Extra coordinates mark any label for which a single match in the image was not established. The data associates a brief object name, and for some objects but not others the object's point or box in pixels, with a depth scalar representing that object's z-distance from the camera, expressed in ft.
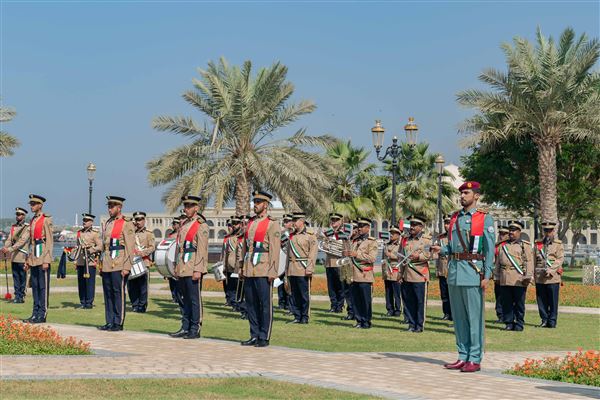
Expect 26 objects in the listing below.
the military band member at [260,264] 45.62
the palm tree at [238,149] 113.39
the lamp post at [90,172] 145.35
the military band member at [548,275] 60.75
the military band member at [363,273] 57.41
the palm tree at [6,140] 129.39
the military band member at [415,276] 56.03
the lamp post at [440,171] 157.94
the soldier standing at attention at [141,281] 67.42
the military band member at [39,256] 55.83
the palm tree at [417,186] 171.12
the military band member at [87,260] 69.51
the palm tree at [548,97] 110.63
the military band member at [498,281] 61.03
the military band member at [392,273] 62.69
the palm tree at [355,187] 160.25
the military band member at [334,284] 70.92
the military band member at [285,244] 63.56
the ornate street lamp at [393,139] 97.86
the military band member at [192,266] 48.26
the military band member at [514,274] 58.49
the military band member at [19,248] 65.21
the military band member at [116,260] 51.80
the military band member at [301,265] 60.03
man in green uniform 38.60
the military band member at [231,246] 66.48
